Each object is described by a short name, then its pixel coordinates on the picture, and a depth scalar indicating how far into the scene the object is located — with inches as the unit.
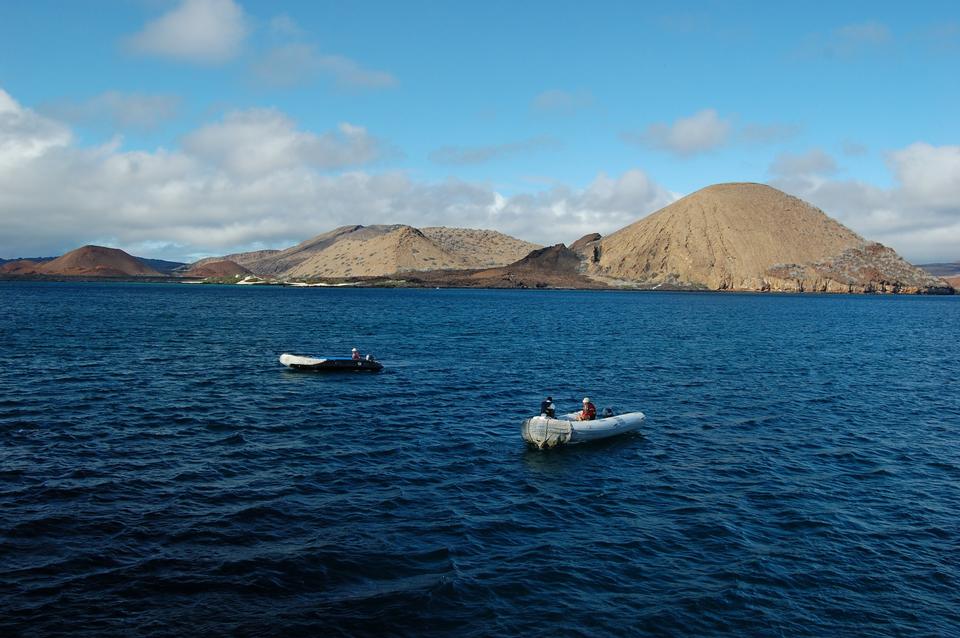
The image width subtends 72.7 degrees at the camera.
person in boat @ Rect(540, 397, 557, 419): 1206.1
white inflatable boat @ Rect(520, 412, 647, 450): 1175.6
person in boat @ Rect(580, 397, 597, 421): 1263.5
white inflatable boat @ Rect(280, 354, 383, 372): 1936.5
